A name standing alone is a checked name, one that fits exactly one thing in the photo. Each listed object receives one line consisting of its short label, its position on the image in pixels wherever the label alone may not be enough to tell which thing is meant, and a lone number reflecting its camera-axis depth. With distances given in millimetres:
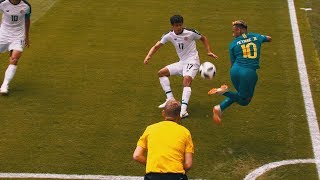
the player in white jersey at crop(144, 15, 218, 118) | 12227
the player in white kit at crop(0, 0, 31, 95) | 13383
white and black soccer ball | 11789
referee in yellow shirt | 7156
